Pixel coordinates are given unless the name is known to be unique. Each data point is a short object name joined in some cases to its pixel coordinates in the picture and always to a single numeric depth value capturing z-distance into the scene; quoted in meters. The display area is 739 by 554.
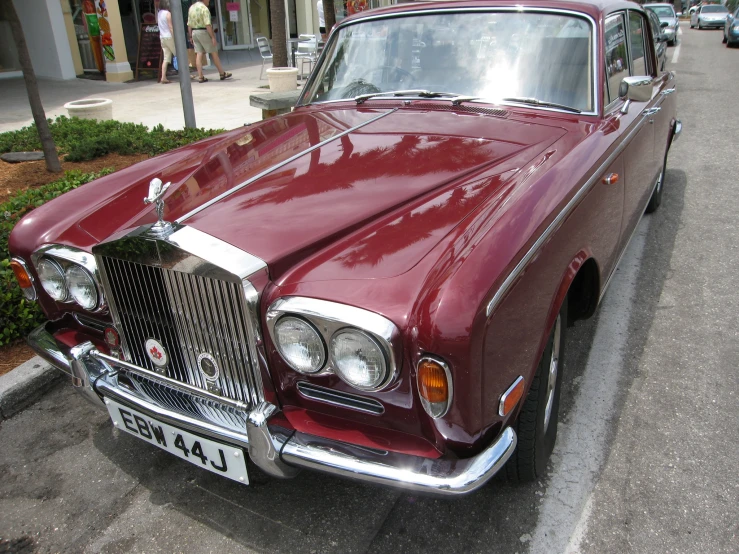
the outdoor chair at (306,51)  12.45
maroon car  1.70
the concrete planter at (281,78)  8.89
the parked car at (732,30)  19.05
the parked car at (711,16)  29.12
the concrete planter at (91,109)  7.34
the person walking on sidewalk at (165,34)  11.23
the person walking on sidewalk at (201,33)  11.78
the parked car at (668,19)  18.84
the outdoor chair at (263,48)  13.19
